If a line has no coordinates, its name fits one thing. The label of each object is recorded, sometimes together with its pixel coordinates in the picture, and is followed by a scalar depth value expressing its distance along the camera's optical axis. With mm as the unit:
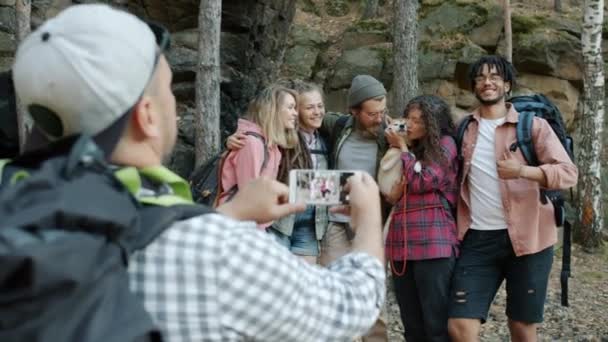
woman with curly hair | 4461
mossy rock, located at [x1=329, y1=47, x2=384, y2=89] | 13516
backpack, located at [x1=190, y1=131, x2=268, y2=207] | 4695
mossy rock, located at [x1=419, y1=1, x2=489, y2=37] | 13805
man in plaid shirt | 1283
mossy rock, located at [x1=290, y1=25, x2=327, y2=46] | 15016
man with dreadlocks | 4277
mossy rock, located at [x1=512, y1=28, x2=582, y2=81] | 13336
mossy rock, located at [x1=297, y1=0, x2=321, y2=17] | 18581
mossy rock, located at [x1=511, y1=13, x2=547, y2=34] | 13781
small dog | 4570
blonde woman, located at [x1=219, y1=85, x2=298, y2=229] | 4645
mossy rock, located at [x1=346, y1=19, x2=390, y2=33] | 14617
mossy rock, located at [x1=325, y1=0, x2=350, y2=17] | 18766
